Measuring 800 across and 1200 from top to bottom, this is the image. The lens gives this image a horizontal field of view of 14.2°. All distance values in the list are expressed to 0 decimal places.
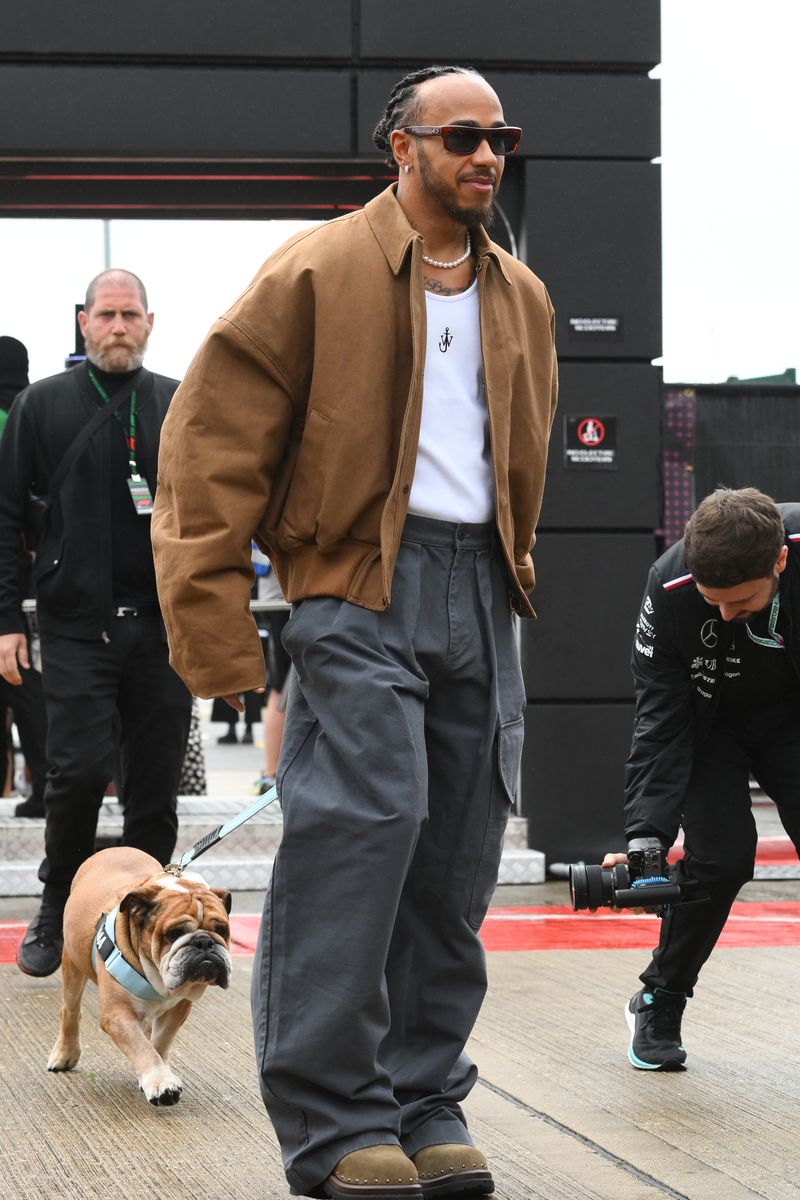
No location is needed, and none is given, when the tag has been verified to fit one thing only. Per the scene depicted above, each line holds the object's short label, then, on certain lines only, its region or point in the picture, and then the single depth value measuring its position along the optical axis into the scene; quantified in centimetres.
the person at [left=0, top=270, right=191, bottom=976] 1014
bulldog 755
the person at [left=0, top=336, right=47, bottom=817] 1489
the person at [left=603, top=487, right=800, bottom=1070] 777
